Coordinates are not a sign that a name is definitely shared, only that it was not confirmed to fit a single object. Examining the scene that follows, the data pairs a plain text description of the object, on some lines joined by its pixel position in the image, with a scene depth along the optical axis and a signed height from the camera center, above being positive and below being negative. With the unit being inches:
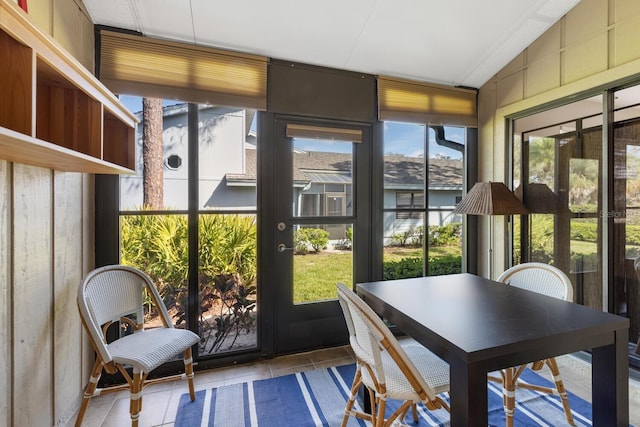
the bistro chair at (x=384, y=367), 47.6 -27.9
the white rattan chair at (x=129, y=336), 62.5 -28.7
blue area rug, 70.6 -47.8
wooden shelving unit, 35.6 +16.1
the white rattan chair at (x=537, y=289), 62.6 -18.7
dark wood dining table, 40.9 -18.2
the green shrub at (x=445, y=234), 122.2 -8.9
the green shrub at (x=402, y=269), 116.1 -21.7
